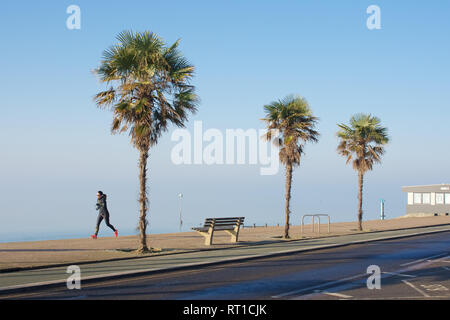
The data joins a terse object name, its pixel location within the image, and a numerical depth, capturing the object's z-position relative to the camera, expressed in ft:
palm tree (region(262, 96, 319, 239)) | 84.69
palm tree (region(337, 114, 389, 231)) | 109.09
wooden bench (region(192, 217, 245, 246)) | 65.31
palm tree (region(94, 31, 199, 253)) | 57.41
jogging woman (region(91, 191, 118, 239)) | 71.77
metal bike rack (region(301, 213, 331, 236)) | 92.56
